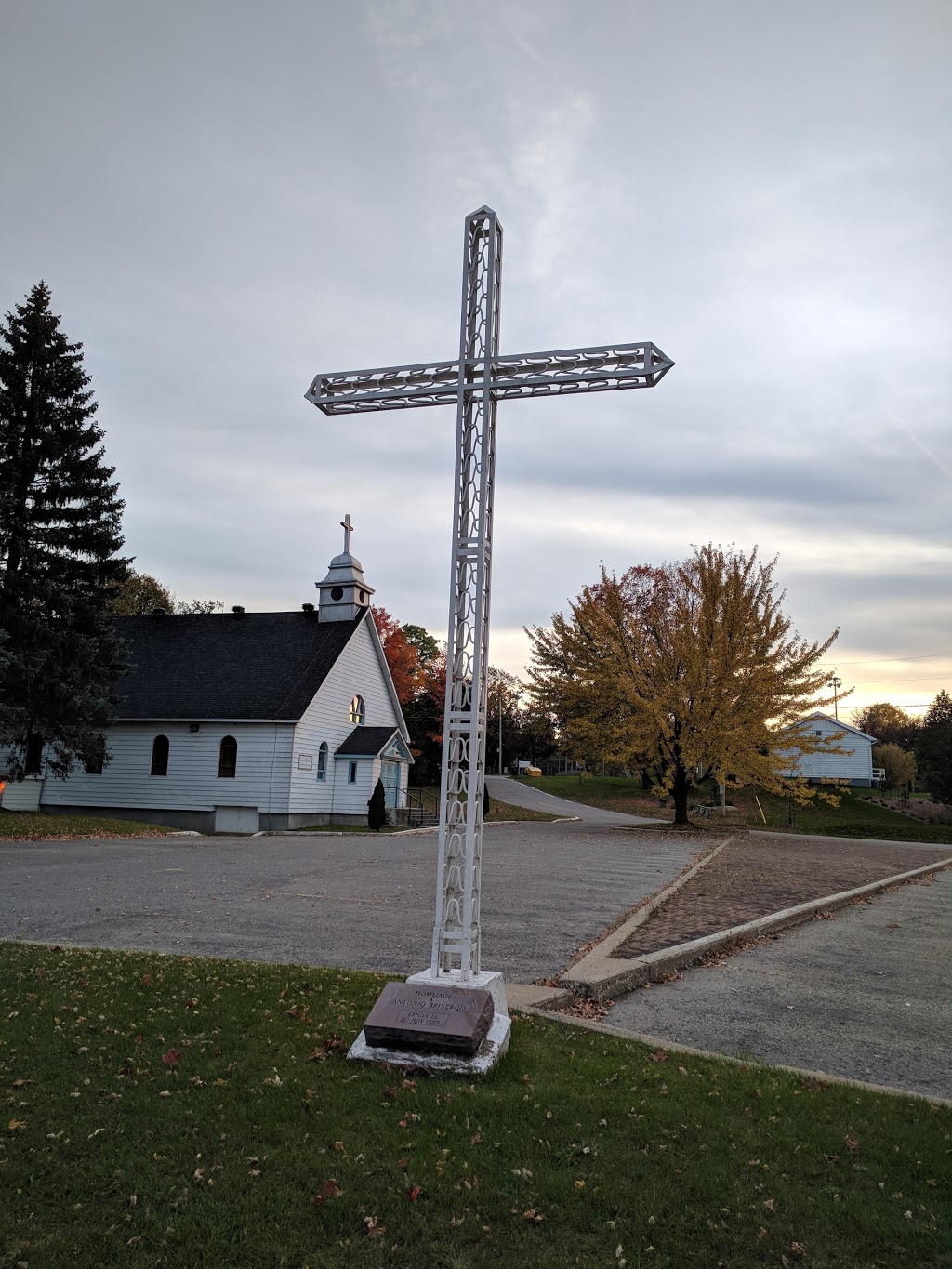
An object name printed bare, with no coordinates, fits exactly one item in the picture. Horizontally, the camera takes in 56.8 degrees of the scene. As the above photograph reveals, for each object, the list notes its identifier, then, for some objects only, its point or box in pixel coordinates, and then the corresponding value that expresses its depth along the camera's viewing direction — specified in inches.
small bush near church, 1070.4
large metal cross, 216.7
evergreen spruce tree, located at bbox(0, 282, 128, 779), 917.8
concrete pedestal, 187.6
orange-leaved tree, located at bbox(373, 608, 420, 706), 1915.6
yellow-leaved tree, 938.7
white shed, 2338.8
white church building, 1074.1
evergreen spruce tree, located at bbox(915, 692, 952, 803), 1744.6
